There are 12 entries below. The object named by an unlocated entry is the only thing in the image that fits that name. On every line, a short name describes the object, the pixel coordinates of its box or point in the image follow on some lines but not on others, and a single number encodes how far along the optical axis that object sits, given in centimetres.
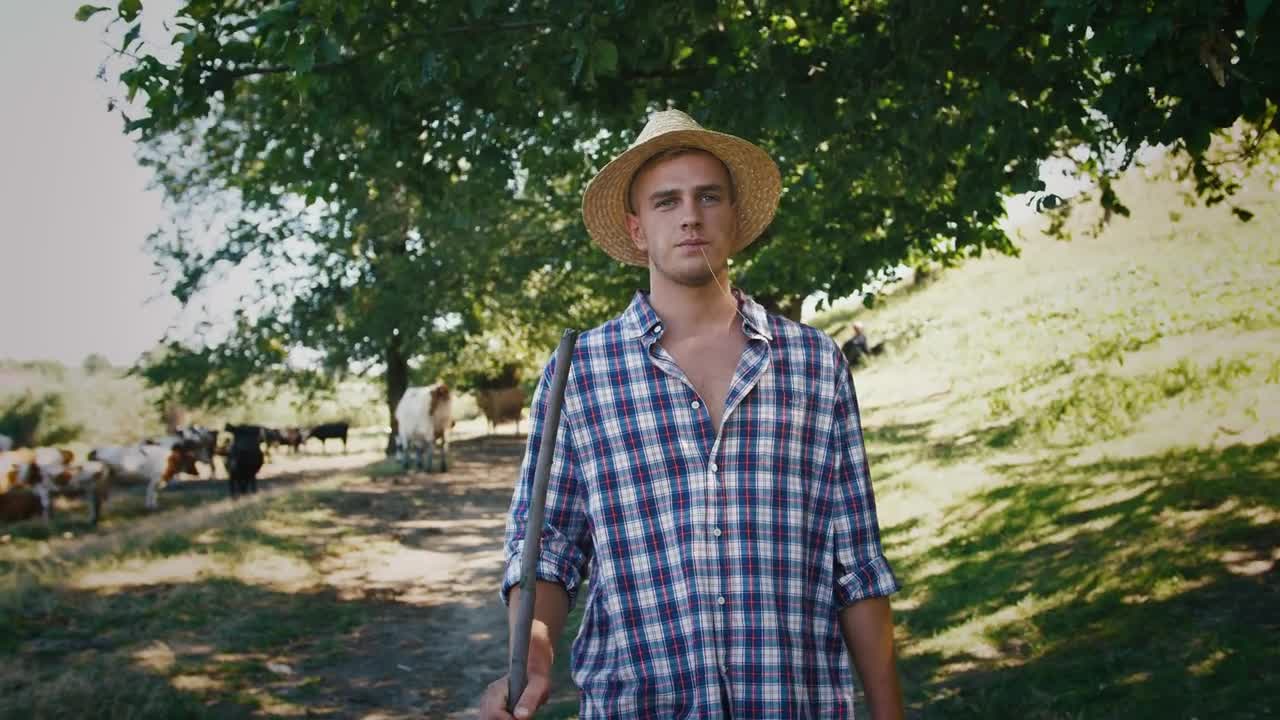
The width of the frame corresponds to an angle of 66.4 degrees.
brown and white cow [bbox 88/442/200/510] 1952
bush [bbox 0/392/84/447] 2875
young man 233
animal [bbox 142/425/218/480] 2199
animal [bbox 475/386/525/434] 3847
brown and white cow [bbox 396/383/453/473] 2202
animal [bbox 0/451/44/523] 1747
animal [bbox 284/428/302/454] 3508
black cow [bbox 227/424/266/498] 2019
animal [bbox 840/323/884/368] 3419
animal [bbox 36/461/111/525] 1794
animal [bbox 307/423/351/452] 3593
